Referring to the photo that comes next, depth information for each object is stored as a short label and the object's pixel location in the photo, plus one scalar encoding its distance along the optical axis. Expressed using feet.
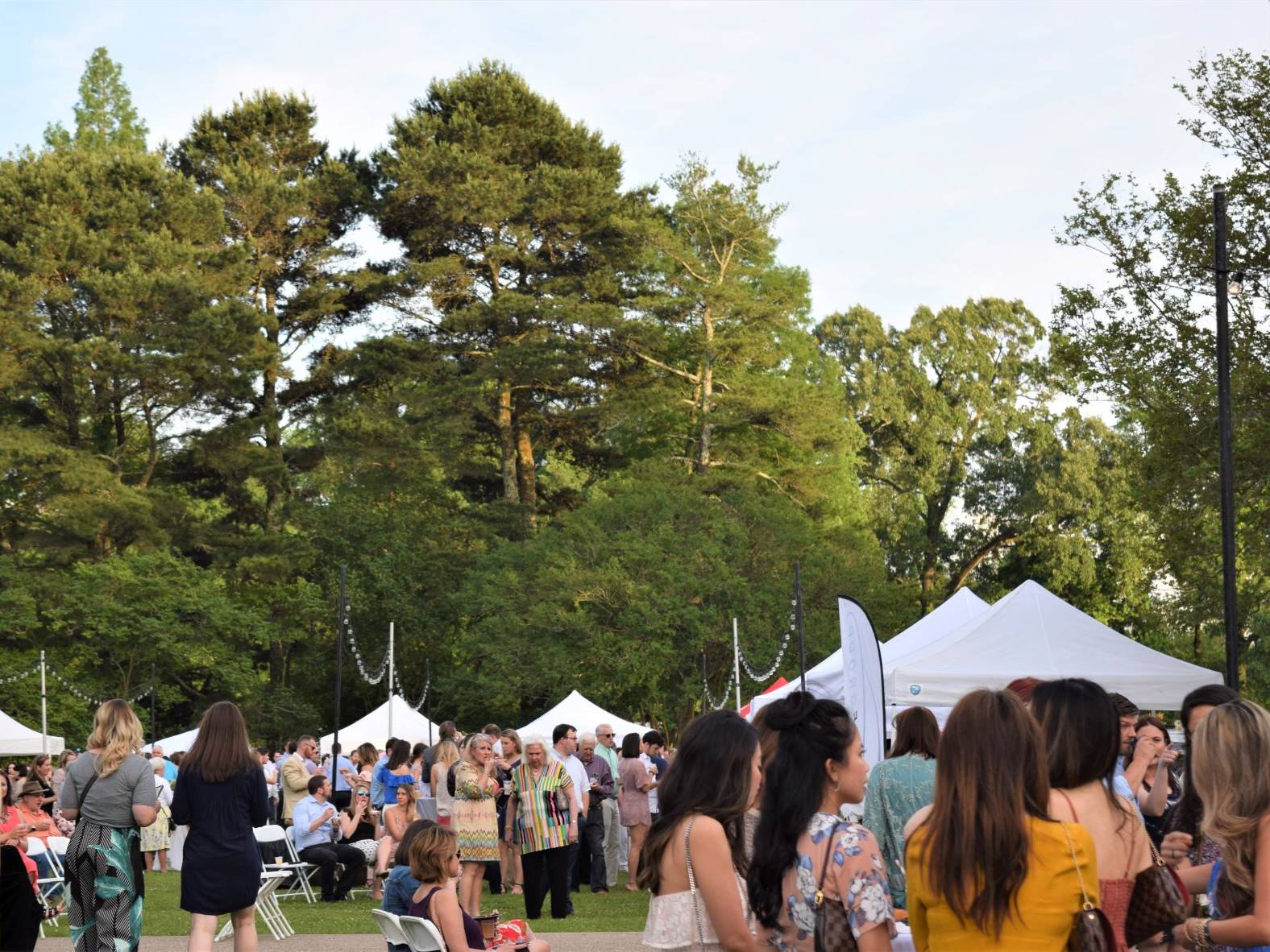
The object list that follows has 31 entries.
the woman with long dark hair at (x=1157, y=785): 23.16
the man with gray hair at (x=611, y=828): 61.41
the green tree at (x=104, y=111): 172.45
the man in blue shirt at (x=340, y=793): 66.95
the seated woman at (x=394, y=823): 45.14
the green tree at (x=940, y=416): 164.76
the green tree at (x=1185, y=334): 67.46
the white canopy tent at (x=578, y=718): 89.25
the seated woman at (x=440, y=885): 24.21
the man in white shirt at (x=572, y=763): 48.28
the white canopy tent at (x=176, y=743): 97.45
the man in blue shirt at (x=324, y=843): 50.96
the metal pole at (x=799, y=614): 74.69
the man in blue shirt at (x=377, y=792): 54.29
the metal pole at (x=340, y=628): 84.79
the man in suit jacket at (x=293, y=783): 52.34
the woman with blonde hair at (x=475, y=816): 39.60
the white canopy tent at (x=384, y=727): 100.78
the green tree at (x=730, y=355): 145.07
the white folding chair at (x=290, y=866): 46.19
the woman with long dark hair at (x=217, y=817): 26.35
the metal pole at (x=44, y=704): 106.90
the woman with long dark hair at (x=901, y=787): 20.21
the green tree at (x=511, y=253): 143.33
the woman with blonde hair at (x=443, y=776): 48.78
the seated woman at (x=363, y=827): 52.90
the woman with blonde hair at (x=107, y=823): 27.02
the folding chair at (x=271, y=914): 40.86
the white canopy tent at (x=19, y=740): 78.79
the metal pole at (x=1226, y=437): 49.14
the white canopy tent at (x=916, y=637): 59.41
